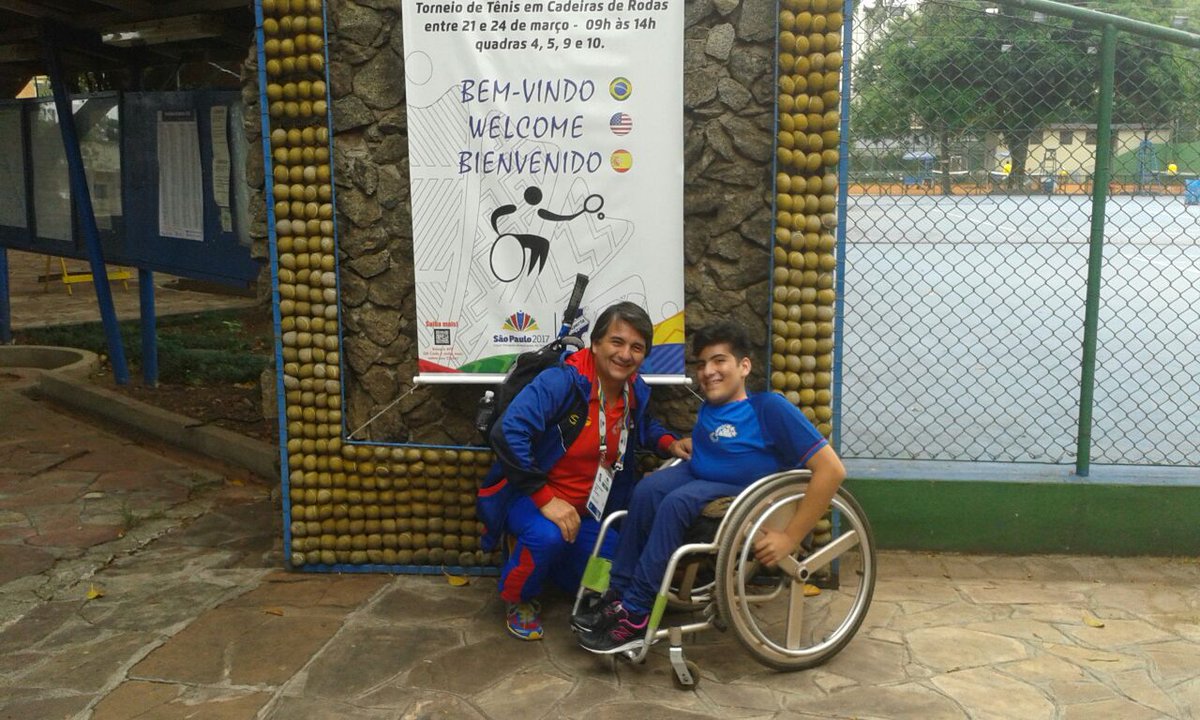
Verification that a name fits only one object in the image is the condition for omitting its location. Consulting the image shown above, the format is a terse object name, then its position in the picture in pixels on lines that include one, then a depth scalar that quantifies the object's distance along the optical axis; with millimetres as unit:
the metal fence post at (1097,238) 4641
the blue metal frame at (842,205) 4297
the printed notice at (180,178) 6617
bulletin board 6430
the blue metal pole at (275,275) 4438
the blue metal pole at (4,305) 9672
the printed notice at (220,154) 6406
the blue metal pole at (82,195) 7496
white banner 4316
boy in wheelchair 3645
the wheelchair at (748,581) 3576
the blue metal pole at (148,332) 7652
